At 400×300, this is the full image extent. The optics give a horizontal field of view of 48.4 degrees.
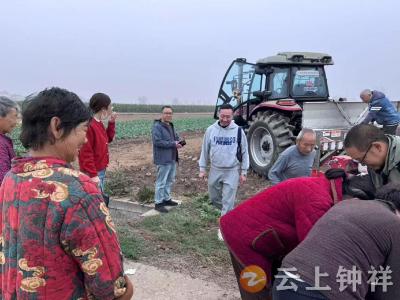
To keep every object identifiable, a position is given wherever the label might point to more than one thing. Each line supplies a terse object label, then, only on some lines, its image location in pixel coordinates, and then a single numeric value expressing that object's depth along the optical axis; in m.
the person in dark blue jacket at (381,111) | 8.20
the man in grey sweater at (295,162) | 4.66
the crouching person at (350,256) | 1.79
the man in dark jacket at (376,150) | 2.64
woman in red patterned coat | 1.53
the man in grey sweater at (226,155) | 5.34
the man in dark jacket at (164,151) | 6.08
